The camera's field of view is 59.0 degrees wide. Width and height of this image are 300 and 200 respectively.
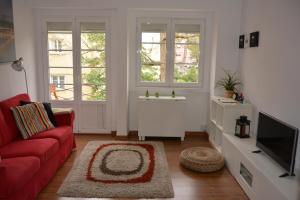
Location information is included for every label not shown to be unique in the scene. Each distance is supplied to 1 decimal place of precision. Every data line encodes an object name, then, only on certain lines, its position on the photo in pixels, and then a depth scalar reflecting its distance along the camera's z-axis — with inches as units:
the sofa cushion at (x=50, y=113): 146.6
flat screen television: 94.5
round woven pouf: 133.4
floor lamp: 148.5
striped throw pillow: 128.6
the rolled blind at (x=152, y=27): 189.8
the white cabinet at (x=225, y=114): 146.7
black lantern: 138.5
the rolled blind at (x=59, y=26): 183.6
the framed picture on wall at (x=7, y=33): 136.2
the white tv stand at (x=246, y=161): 91.0
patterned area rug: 113.5
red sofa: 90.4
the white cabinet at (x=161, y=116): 178.2
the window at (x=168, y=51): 189.5
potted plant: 169.2
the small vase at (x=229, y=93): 168.4
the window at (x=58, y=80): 189.9
